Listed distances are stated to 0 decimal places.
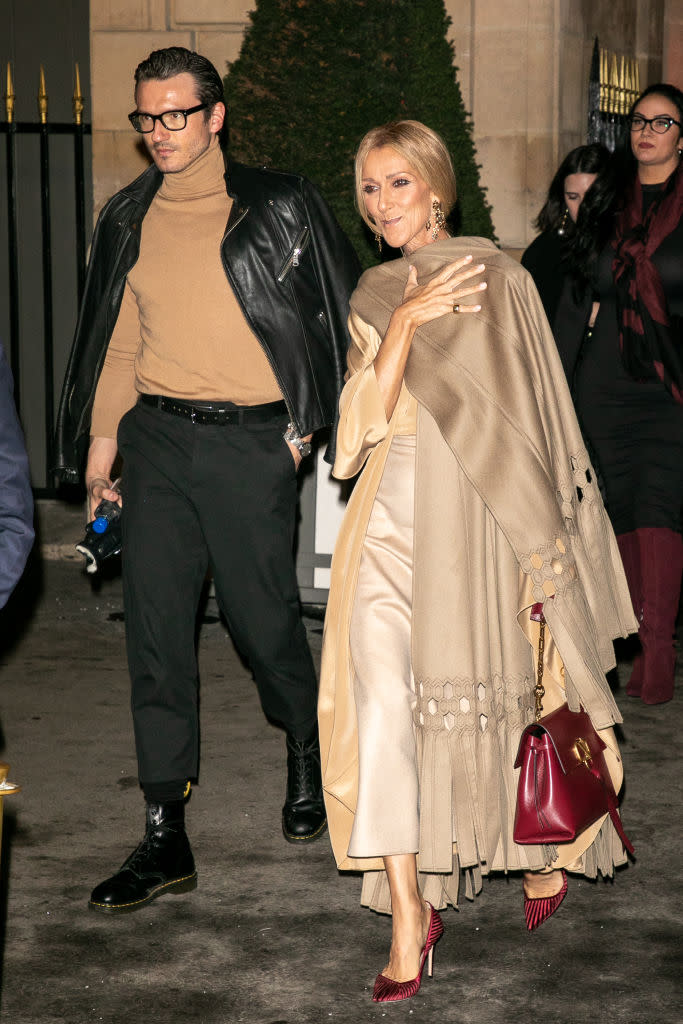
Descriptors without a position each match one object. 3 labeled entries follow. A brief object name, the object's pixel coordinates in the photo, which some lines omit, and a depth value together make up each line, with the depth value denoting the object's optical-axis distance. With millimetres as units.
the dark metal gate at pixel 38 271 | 10680
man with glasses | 4422
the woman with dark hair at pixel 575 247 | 6512
